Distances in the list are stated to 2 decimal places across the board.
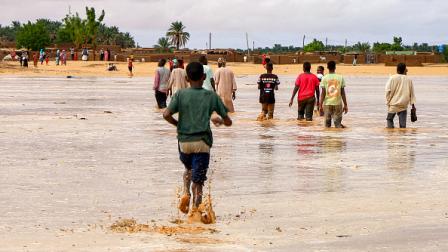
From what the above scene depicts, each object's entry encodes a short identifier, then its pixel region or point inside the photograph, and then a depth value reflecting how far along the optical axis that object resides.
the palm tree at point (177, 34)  197.25
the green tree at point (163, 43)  195.00
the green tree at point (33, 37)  137.50
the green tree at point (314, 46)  183.88
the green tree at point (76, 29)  134.38
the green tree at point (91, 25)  134.91
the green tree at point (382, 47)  189.25
